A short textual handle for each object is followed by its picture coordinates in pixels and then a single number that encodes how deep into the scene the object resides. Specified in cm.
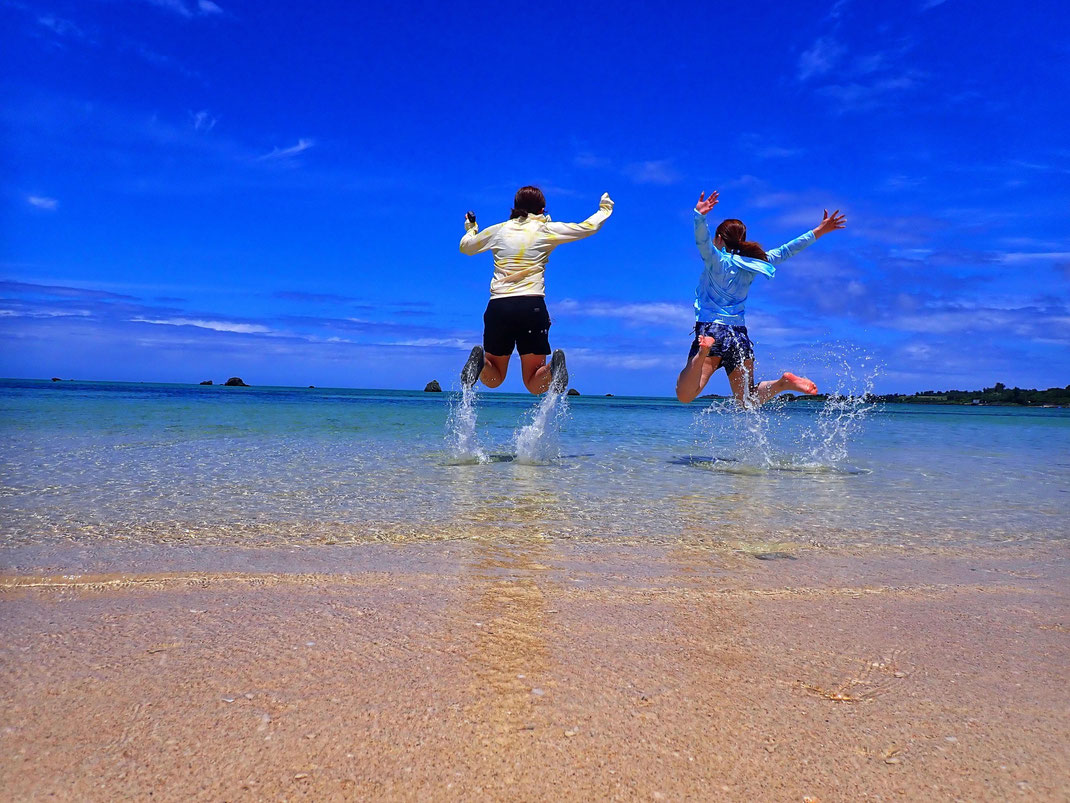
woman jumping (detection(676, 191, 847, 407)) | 706
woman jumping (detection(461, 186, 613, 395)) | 650
